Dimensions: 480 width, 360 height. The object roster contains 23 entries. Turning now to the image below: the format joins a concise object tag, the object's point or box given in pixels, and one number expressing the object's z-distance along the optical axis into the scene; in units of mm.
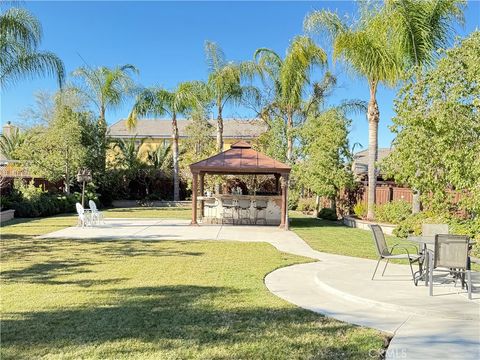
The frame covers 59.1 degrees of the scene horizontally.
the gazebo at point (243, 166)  18203
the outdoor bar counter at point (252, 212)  19922
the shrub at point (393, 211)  17469
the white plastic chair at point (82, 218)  16297
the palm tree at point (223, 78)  25359
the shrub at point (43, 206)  21000
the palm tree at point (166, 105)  30453
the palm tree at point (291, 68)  23625
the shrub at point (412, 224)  14789
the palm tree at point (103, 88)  30359
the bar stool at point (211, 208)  20453
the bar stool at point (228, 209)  19641
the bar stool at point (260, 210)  19844
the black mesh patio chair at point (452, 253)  6551
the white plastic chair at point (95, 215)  17703
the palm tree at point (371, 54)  17016
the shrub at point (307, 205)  27594
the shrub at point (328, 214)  22891
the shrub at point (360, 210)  20684
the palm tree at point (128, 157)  33656
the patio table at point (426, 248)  7375
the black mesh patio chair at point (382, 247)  7614
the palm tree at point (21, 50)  13570
